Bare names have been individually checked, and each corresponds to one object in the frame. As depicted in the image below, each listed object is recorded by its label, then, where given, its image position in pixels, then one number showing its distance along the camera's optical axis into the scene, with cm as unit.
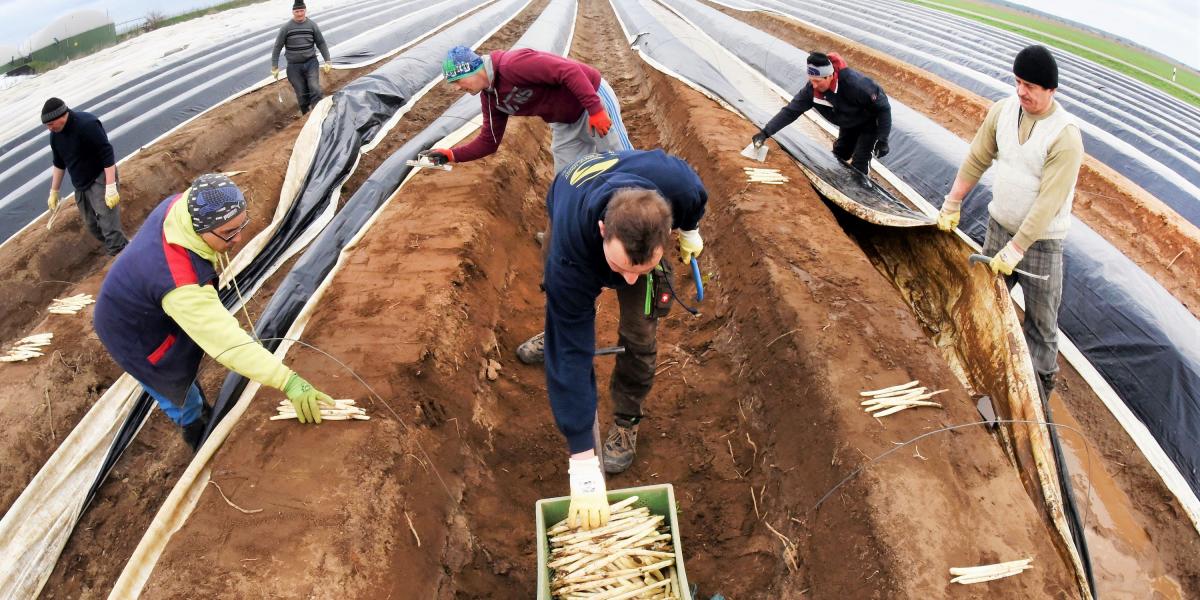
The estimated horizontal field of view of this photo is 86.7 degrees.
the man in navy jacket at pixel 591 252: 193
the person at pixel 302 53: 815
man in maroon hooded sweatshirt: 383
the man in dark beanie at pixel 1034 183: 313
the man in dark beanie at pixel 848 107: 518
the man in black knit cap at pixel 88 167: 504
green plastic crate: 239
